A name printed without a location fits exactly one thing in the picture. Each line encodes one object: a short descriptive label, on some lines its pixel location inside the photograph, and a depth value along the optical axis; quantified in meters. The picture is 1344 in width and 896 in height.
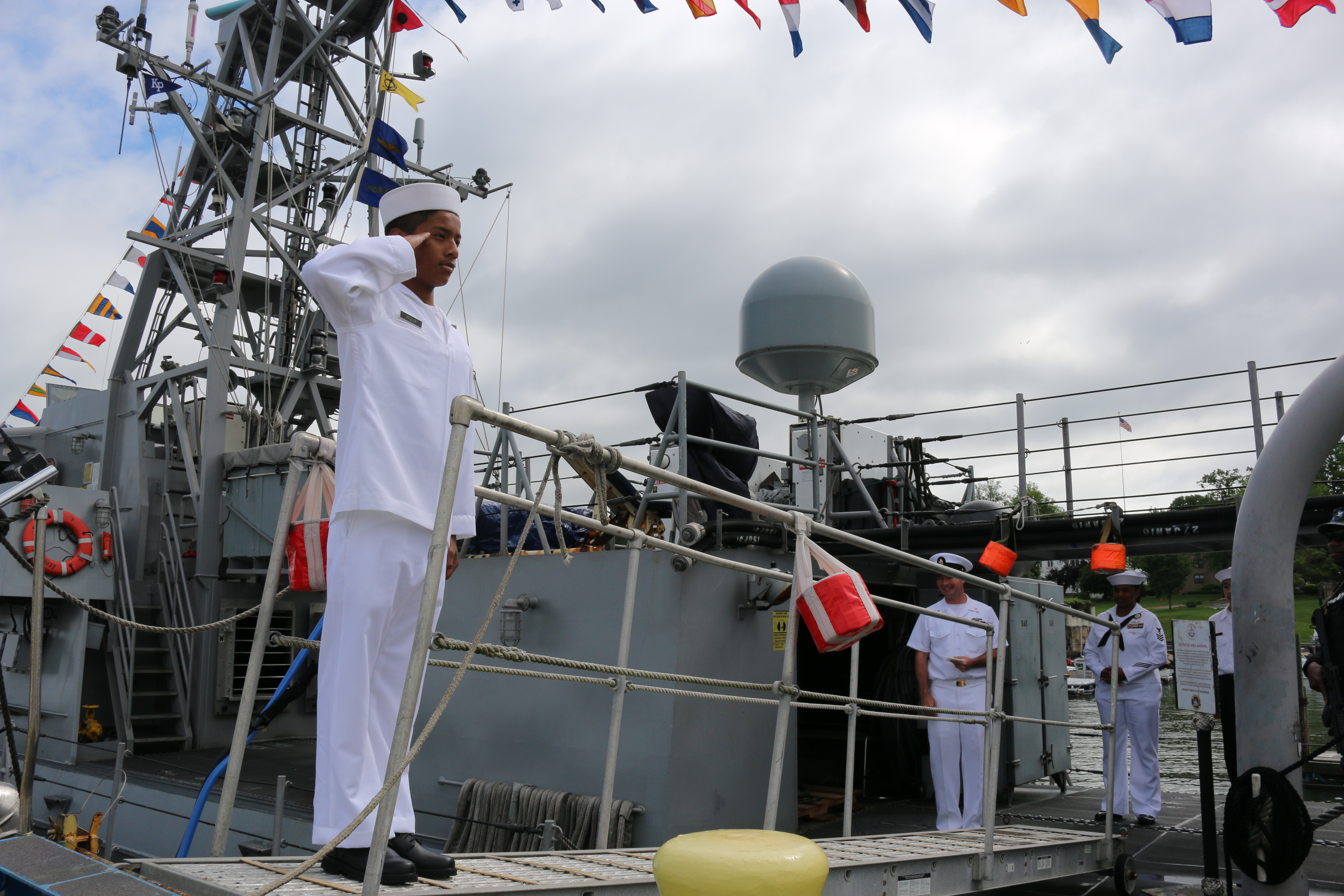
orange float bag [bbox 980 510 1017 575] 6.00
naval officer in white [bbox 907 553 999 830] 5.55
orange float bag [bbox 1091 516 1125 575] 6.06
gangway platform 1.99
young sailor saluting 2.09
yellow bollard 1.32
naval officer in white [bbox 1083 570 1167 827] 6.14
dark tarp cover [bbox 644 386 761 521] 6.34
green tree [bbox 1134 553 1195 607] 65.06
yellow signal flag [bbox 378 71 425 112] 11.95
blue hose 2.73
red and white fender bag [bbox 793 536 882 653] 2.68
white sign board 6.08
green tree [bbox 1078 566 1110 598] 48.91
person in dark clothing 3.68
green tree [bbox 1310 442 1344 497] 35.16
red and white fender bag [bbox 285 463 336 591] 3.11
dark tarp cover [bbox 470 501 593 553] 6.69
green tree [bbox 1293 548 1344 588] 42.56
